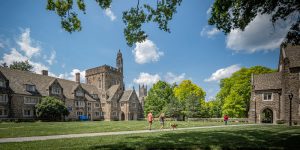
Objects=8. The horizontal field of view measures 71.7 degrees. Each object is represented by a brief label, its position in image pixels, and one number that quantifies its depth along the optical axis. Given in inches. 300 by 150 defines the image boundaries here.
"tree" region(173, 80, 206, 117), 2571.1
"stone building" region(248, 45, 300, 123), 1238.9
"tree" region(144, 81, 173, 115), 2480.3
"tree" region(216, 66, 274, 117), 1937.7
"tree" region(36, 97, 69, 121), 1647.4
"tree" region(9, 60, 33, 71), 2444.8
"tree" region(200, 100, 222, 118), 2699.3
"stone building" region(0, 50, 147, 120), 1617.9
